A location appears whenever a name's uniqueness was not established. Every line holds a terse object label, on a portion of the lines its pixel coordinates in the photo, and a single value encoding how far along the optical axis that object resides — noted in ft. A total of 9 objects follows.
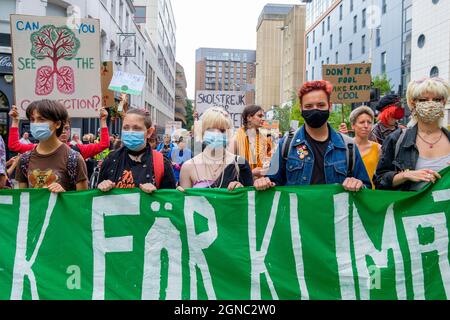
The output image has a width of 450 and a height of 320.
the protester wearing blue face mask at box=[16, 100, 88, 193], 12.94
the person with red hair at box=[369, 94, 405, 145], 20.16
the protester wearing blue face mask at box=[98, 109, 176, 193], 12.78
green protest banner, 11.78
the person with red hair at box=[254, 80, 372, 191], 12.13
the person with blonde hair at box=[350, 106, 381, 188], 16.87
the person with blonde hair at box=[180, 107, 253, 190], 13.16
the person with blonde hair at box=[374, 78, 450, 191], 11.85
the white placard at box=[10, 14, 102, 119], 19.41
